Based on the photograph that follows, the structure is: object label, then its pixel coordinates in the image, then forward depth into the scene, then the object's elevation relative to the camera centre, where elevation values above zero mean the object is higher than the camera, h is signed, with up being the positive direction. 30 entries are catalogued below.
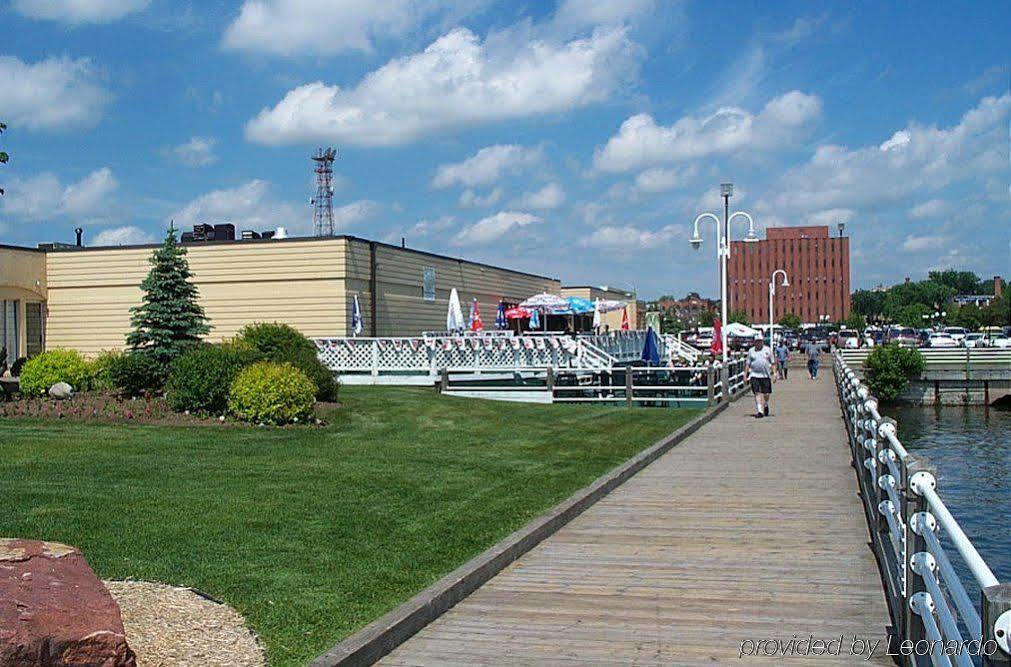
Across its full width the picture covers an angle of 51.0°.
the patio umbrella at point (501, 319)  42.11 +0.92
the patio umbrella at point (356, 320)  34.28 +0.79
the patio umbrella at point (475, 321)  40.28 +0.83
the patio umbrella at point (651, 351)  35.19 -0.35
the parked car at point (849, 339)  77.80 -0.08
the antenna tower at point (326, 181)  65.38 +10.14
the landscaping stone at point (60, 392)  19.45 -0.81
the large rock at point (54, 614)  4.90 -1.30
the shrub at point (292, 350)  21.67 -0.10
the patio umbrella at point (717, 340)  42.29 -0.01
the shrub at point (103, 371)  20.03 -0.46
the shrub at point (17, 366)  26.45 -0.45
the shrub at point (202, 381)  18.17 -0.60
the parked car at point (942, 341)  77.12 -0.32
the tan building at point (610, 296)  64.62 +2.93
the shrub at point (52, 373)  20.05 -0.47
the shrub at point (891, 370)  49.69 -1.53
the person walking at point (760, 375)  24.03 -0.82
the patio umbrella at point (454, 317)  36.84 +0.91
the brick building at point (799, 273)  138.88 +8.79
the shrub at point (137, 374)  19.67 -0.51
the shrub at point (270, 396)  17.52 -0.85
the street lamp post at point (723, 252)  31.61 +2.71
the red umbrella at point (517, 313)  40.34 +1.12
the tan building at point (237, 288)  35.56 +2.07
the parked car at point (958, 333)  83.29 +0.31
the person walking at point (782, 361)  48.88 -1.02
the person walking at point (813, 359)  48.00 -0.93
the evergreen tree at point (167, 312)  20.61 +0.68
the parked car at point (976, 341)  75.69 -0.33
